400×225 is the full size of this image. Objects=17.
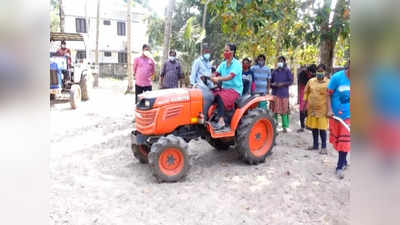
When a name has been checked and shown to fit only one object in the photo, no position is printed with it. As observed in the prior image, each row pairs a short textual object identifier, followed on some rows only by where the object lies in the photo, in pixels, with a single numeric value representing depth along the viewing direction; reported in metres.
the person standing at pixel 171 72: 7.39
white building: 30.61
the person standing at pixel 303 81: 7.04
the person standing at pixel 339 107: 4.19
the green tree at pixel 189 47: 16.67
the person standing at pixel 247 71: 7.21
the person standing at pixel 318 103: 5.56
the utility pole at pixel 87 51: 12.59
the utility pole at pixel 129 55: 15.15
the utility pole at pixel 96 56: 17.73
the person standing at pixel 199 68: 6.79
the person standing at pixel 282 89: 7.10
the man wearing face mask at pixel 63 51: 10.60
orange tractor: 4.44
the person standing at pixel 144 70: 7.56
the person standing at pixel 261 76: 7.25
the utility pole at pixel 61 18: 15.41
